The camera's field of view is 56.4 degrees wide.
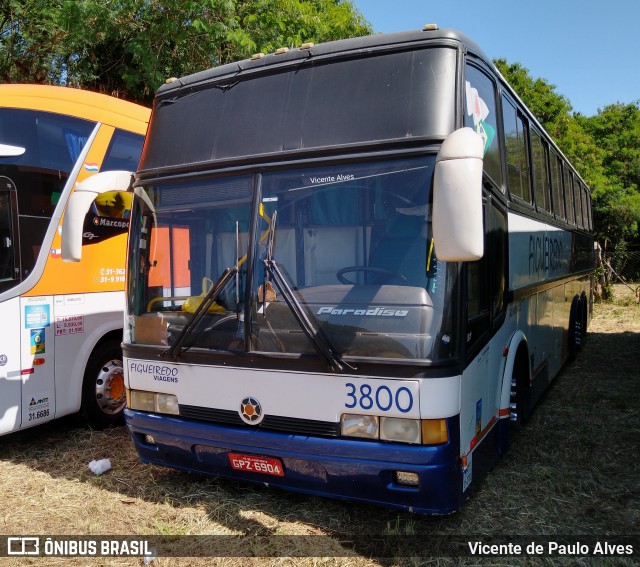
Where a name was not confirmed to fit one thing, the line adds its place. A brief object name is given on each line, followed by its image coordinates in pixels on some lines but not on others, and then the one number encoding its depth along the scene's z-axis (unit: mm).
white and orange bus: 5305
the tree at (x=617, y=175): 23172
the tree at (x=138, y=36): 10242
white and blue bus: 3408
